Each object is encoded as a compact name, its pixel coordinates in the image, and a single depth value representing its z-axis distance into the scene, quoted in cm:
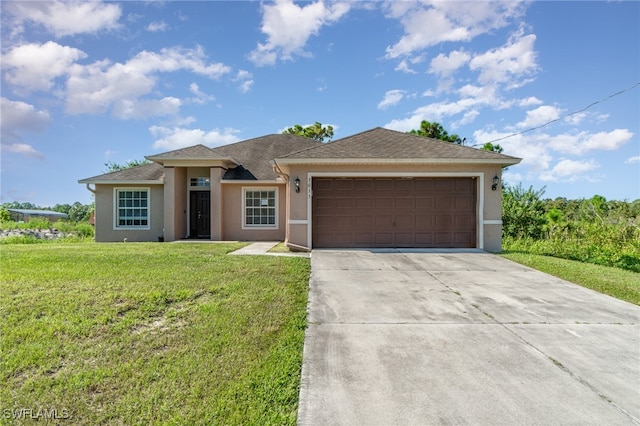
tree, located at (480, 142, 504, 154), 1994
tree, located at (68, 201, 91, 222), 3942
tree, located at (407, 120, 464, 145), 2220
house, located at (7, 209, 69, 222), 3908
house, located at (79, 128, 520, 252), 1019
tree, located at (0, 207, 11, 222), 2453
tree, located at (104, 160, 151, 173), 2977
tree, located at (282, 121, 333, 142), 2714
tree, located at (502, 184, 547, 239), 1449
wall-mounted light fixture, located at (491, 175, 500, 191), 1022
